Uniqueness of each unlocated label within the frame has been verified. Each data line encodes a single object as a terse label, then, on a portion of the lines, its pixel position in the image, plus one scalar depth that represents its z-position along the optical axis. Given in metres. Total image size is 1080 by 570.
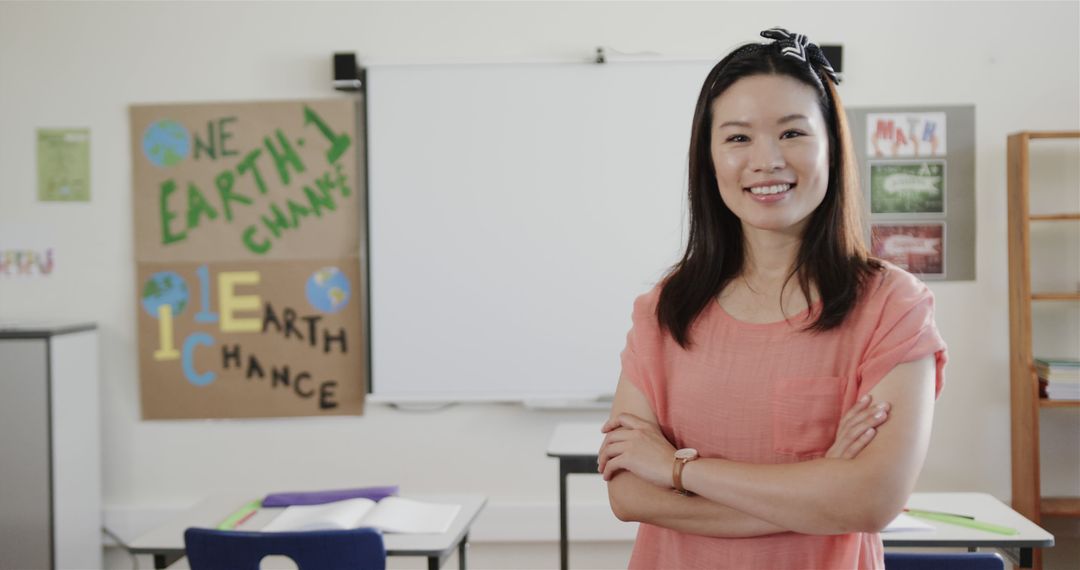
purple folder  2.49
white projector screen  3.54
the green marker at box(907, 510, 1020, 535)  2.10
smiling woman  1.11
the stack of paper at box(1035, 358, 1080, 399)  3.33
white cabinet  3.25
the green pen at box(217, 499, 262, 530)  2.30
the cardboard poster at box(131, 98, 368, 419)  3.60
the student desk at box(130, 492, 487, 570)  2.07
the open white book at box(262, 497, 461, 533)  2.18
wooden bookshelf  3.32
